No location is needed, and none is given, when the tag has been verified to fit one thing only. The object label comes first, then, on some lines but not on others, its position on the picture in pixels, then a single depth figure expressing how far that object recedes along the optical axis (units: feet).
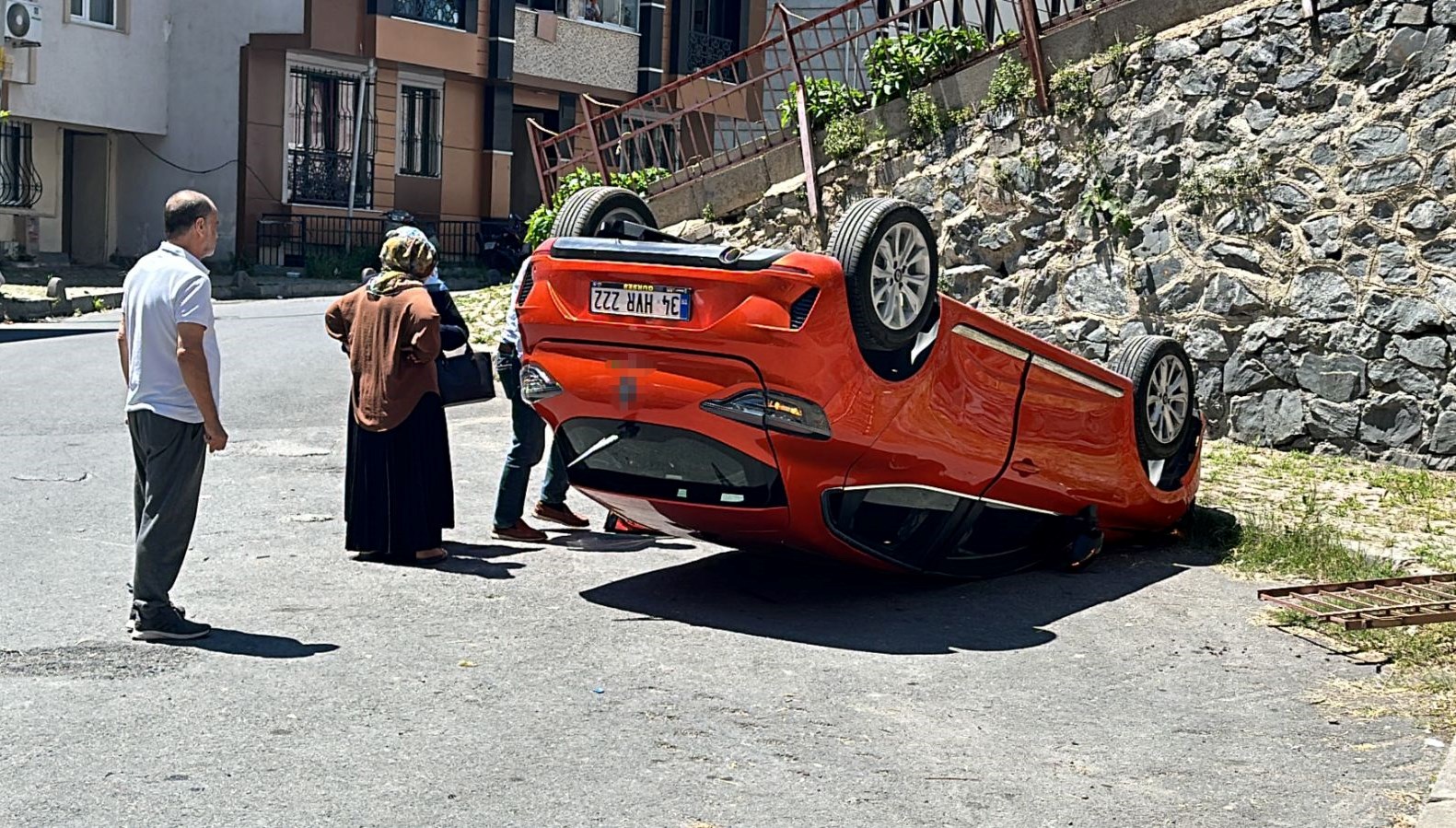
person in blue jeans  28.86
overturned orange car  22.02
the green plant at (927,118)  43.65
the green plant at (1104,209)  40.70
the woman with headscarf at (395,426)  26.14
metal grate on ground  22.89
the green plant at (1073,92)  41.22
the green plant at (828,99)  45.34
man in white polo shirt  20.80
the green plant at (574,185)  50.93
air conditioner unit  84.53
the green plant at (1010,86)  42.19
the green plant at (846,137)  44.78
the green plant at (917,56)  43.83
